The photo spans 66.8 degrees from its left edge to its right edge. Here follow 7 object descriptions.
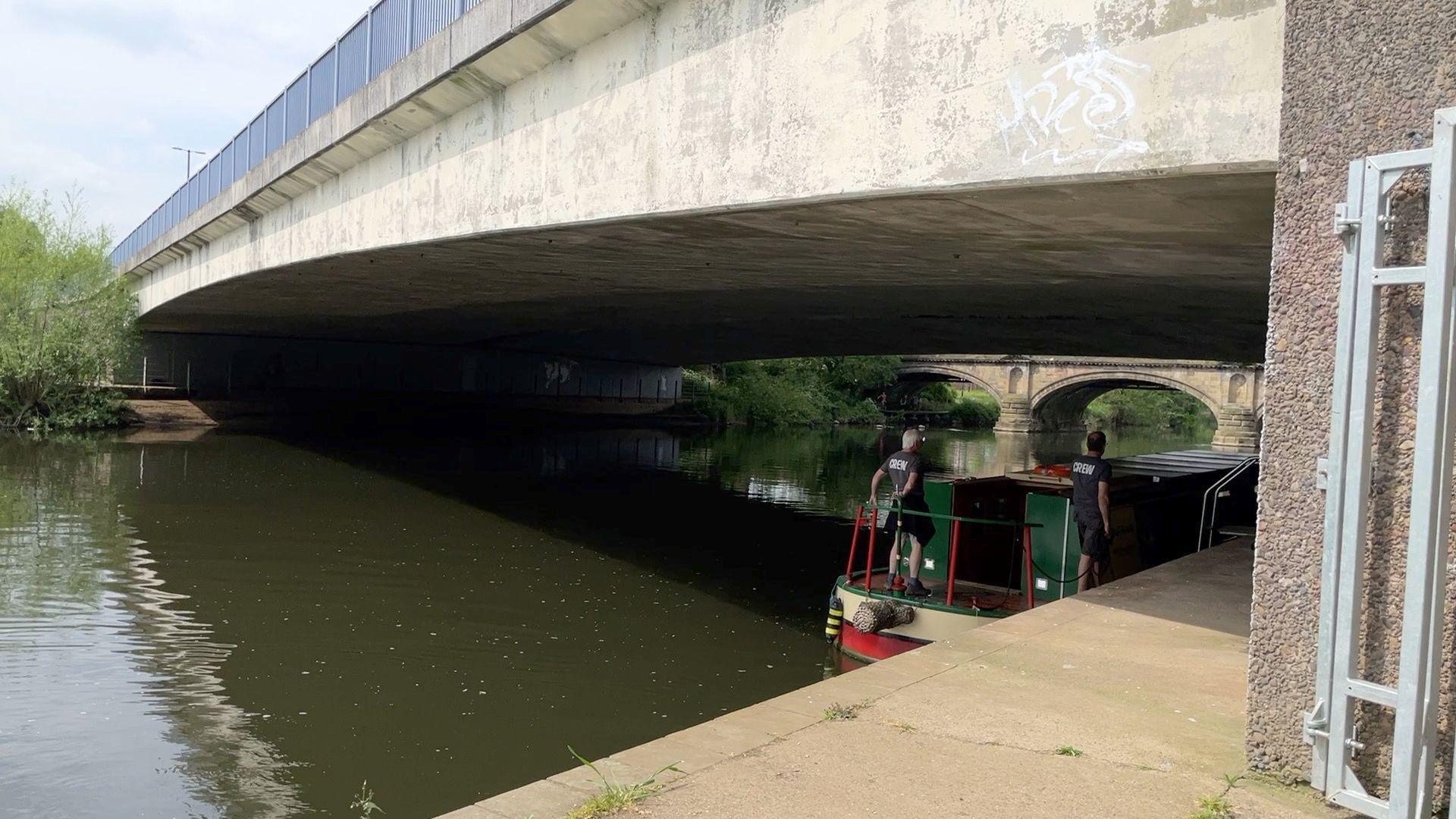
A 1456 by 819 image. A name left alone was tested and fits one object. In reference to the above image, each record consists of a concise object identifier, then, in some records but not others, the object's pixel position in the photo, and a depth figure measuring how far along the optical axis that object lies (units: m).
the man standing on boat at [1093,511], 9.45
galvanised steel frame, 3.46
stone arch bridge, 60.19
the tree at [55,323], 28.55
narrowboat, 9.51
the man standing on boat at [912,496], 9.88
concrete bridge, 5.77
